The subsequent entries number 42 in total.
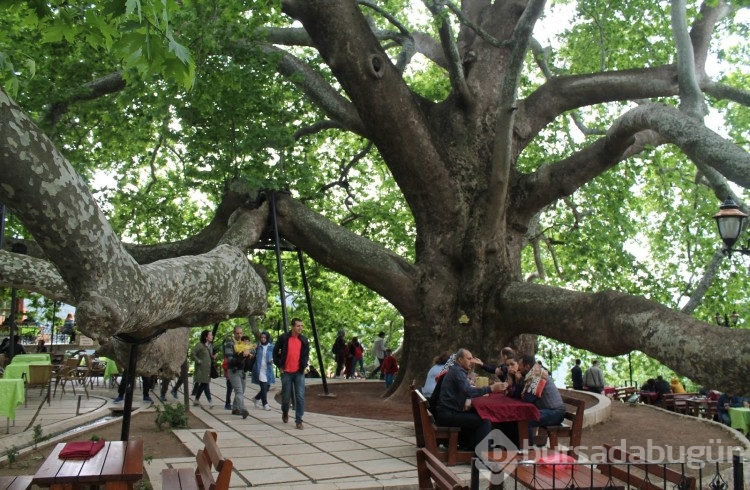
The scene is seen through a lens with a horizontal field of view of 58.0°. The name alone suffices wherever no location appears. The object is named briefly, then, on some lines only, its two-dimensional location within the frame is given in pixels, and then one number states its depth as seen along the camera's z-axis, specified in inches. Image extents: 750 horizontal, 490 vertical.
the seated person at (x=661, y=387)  653.9
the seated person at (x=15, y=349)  742.1
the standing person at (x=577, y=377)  701.9
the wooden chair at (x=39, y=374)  452.4
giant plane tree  289.7
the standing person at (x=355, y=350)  839.1
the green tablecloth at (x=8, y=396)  347.9
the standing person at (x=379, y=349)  783.7
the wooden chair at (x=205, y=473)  152.9
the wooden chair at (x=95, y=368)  619.3
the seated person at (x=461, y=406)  289.1
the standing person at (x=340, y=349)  839.1
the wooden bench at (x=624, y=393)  749.5
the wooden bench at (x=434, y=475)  161.4
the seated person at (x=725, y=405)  498.0
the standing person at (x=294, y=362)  388.2
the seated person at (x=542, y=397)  299.7
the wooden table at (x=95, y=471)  173.0
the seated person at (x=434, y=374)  337.4
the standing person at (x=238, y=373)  437.4
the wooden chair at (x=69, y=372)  550.6
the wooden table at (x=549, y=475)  193.5
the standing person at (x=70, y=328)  984.7
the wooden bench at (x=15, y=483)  178.1
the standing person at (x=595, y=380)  653.3
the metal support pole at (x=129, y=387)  218.1
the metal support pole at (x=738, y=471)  173.5
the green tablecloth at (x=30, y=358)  561.8
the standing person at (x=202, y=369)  481.3
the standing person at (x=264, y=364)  462.6
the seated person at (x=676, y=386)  710.5
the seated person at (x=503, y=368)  361.8
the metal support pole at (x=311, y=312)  523.8
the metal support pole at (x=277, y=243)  459.2
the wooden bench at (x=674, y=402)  578.9
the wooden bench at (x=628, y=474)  187.6
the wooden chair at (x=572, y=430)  306.0
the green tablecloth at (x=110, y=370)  611.2
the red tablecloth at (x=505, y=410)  284.8
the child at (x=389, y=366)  612.1
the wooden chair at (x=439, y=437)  280.4
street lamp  345.4
